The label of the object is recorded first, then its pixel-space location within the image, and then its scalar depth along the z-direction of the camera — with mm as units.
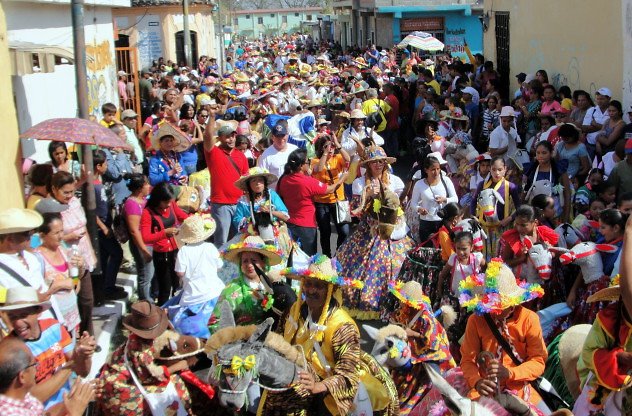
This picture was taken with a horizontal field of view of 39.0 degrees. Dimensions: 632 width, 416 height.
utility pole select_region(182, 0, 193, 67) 31650
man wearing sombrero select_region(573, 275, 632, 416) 4926
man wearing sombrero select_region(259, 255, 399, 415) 5293
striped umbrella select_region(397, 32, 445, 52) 29172
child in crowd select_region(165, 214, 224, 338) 8172
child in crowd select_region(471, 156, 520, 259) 10037
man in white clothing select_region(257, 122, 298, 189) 11953
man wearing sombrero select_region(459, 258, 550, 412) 5426
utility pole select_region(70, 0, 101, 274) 9992
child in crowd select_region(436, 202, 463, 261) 9062
